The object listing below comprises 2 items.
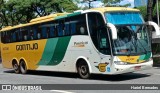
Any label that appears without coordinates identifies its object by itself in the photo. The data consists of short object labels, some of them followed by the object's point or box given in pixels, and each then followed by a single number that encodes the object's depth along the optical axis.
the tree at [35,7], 43.64
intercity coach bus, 15.45
